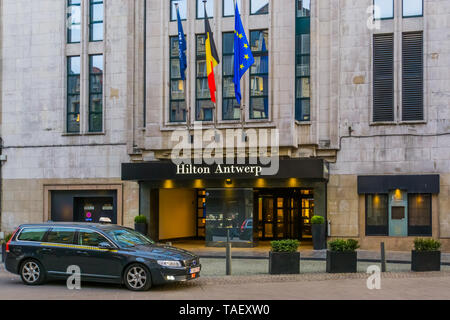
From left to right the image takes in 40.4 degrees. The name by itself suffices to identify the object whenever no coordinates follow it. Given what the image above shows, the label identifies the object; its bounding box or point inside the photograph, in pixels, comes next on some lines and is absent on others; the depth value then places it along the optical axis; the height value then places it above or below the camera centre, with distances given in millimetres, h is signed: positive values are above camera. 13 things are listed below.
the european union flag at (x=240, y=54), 22797 +4003
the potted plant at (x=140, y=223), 26031 -2658
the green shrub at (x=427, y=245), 17141 -2340
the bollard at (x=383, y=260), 17078 -2760
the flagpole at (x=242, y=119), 24062 +1659
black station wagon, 13781 -2228
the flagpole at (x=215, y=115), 24750 +1866
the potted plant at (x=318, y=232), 24484 -2838
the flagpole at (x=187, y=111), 24938 +2059
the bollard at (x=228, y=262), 16562 -2743
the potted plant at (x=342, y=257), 16641 -2606
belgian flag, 23594 +4015
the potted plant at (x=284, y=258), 16547 -2624
